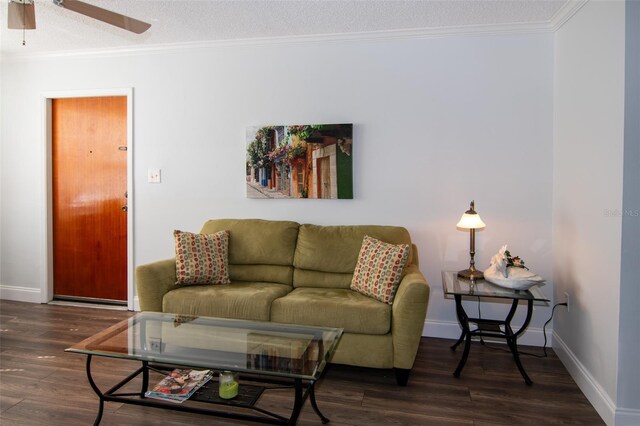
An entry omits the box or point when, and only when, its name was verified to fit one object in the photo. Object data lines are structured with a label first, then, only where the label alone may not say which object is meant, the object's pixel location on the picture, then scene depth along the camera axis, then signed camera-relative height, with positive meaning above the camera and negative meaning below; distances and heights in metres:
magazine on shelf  2.06 -0.91
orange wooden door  4.22 +0.03
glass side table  2.67 -0.59
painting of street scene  3.60 +0.33
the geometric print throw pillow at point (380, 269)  2.81 -0.45
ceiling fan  2.29 +1.00
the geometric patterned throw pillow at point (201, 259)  3.18 -0.43
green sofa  2.63 -0.63
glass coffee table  1.91 -0.71
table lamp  3.03 -0.17
